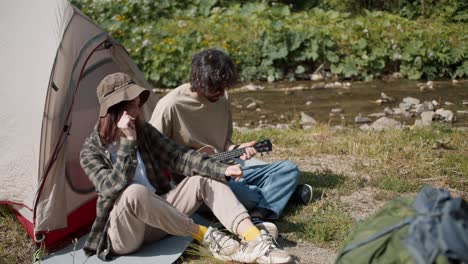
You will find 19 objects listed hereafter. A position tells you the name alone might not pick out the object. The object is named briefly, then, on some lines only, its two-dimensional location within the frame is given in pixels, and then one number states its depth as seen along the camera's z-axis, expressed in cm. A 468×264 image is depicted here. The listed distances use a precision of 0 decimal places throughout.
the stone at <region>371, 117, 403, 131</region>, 695
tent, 368
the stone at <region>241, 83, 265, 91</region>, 990
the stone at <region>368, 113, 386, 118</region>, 792
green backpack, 215
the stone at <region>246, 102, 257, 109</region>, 886
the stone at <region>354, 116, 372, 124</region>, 761
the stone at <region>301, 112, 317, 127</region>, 752
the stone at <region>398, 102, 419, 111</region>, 804
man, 373
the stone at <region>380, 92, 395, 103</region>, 863
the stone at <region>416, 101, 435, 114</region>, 778
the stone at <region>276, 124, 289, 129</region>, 740
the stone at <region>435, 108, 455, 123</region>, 728
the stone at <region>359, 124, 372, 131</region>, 666
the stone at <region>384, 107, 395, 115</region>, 800
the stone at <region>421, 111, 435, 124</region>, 717
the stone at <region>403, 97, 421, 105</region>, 820
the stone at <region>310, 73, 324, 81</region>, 1022
